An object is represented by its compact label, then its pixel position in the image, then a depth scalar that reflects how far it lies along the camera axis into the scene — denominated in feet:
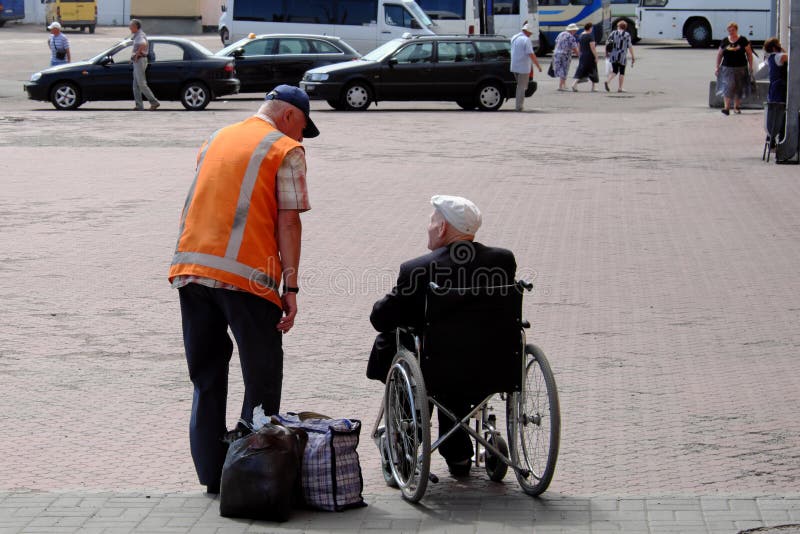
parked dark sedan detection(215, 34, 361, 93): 93.91
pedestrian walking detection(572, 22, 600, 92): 101.55
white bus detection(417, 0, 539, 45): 126.72
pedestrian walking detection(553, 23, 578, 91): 104.47
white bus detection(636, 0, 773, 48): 148.05
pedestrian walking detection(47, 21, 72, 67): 94.89
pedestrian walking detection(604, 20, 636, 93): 100.94
